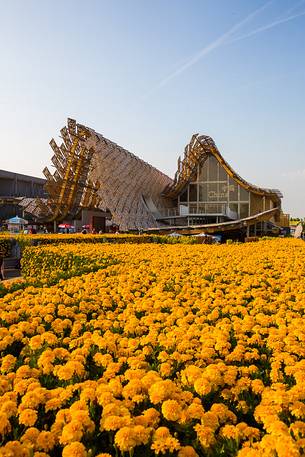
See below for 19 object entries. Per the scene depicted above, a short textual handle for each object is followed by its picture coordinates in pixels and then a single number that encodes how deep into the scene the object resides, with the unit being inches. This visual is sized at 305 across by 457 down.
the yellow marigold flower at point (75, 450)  87.0
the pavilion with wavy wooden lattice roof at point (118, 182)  1718.8
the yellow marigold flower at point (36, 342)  153.0
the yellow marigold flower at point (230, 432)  98.8
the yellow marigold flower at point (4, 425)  99.3
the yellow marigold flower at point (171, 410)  101.5
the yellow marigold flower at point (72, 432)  92.5
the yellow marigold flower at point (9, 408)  105.2
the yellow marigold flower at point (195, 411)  104.4
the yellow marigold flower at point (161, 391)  109.1
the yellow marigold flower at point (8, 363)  136.1
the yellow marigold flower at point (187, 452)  91.5
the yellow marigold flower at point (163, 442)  91.9
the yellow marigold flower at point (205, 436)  96.8
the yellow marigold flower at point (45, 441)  94.7
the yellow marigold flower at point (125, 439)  89.9
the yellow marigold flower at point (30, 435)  96.1
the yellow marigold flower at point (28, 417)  101.7
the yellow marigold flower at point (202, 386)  116.0
